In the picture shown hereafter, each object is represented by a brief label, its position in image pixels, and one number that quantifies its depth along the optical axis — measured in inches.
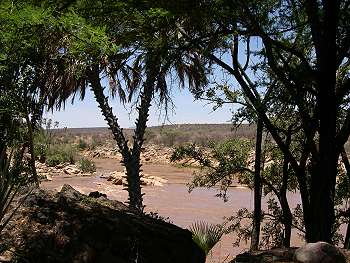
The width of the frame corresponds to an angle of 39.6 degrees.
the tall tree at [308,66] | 283.1
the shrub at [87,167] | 1367.6
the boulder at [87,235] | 247.6
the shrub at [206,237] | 242.2
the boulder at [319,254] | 244.4
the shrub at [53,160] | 1396.4
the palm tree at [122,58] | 242.6
